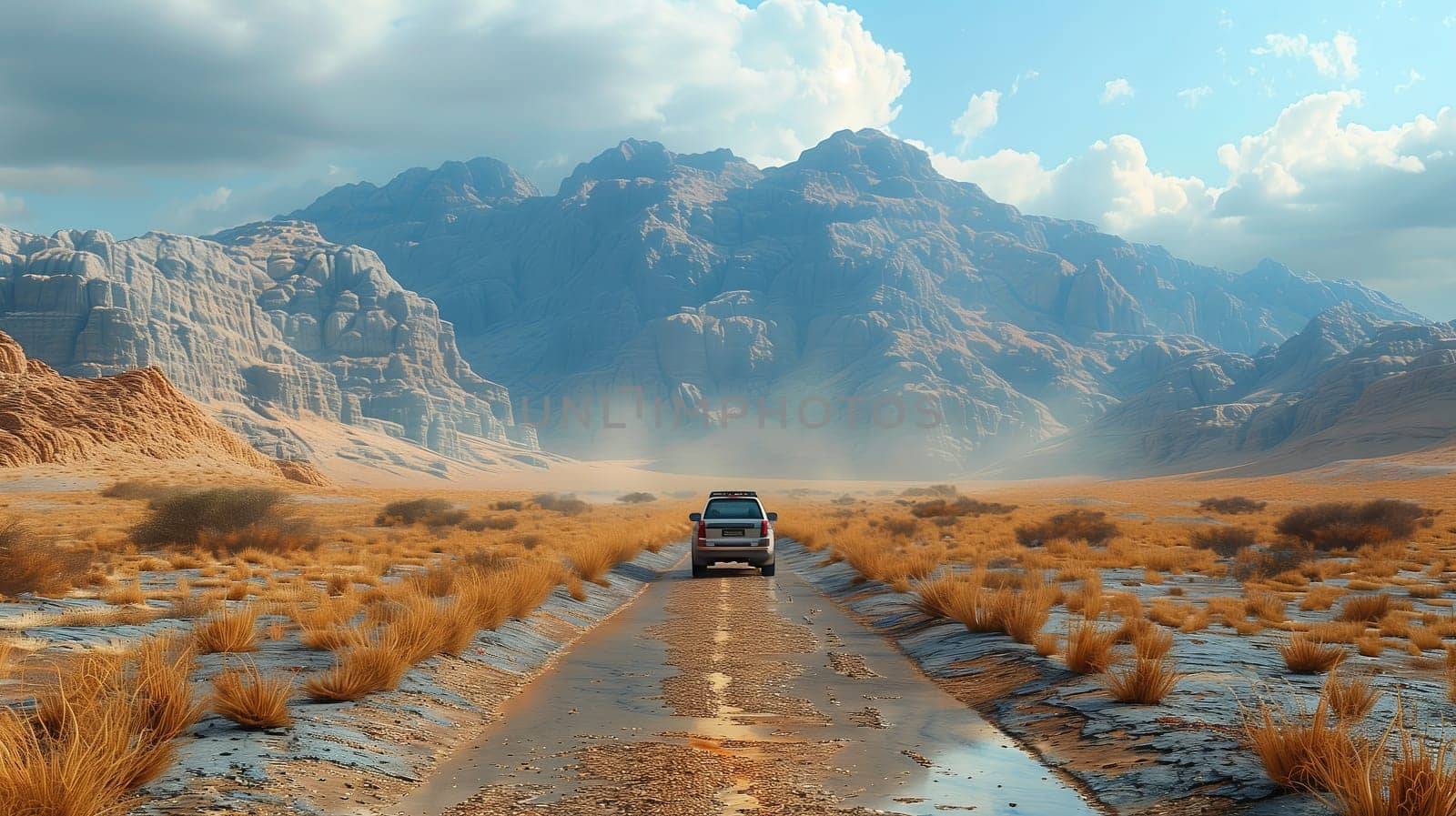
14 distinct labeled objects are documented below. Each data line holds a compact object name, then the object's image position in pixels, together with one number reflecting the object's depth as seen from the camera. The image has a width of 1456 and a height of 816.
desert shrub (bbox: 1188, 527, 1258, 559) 33.19
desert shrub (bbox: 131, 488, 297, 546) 30.59
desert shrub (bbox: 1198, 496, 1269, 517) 63.42
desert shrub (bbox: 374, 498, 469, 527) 50.38
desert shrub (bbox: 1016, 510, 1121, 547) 39.28
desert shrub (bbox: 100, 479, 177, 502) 58.09
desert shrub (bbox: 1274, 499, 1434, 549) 33.41
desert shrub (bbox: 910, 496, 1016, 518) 60.12
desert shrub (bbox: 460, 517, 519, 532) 48.31
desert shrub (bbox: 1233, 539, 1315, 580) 24.64
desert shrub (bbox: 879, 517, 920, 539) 44.04
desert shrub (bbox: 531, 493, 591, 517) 72.31
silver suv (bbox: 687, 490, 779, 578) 25.81
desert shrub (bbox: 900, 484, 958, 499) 113.48
